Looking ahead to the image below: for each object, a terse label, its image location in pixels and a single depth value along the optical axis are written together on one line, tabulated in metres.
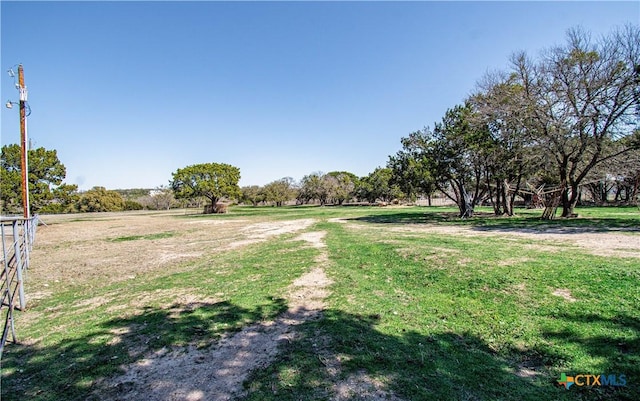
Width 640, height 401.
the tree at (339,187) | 69.06
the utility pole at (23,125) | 15.24
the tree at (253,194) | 78.43
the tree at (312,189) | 69.69
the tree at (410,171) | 21.62
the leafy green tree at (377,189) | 60.22
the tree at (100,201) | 63.84
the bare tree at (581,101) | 14.36
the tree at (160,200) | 80.06
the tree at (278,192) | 71.88
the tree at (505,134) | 17.03
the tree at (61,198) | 24.56
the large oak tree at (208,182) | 42.41
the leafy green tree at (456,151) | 19.62
